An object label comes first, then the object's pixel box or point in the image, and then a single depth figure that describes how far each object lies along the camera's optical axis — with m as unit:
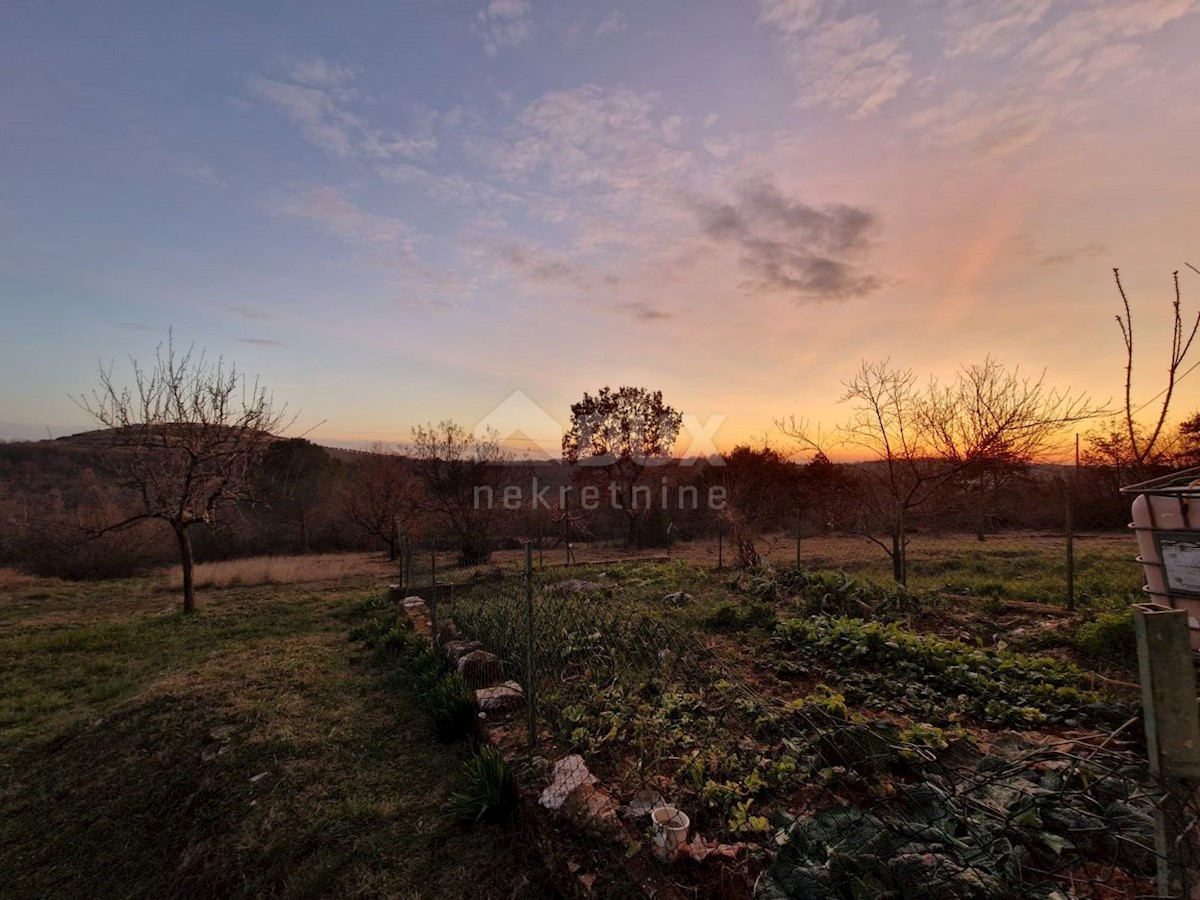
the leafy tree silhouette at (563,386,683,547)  24.70
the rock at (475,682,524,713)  4.38
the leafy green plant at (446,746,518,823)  3.20
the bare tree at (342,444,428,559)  21.12
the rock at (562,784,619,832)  2.66
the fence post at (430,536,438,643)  7.01
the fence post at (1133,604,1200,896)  1.22
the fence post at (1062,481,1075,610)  6.62
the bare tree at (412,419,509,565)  19.19
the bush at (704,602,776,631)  6.39
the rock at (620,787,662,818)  2.71
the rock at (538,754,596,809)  2.91
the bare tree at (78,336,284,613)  10.30
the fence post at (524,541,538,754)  3.65
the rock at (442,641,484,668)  5.67
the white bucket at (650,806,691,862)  2.41
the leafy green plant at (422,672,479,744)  4.39
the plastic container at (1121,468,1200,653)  2.02
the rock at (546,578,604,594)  9.25
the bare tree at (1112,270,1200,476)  3.64
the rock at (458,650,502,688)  5.14
